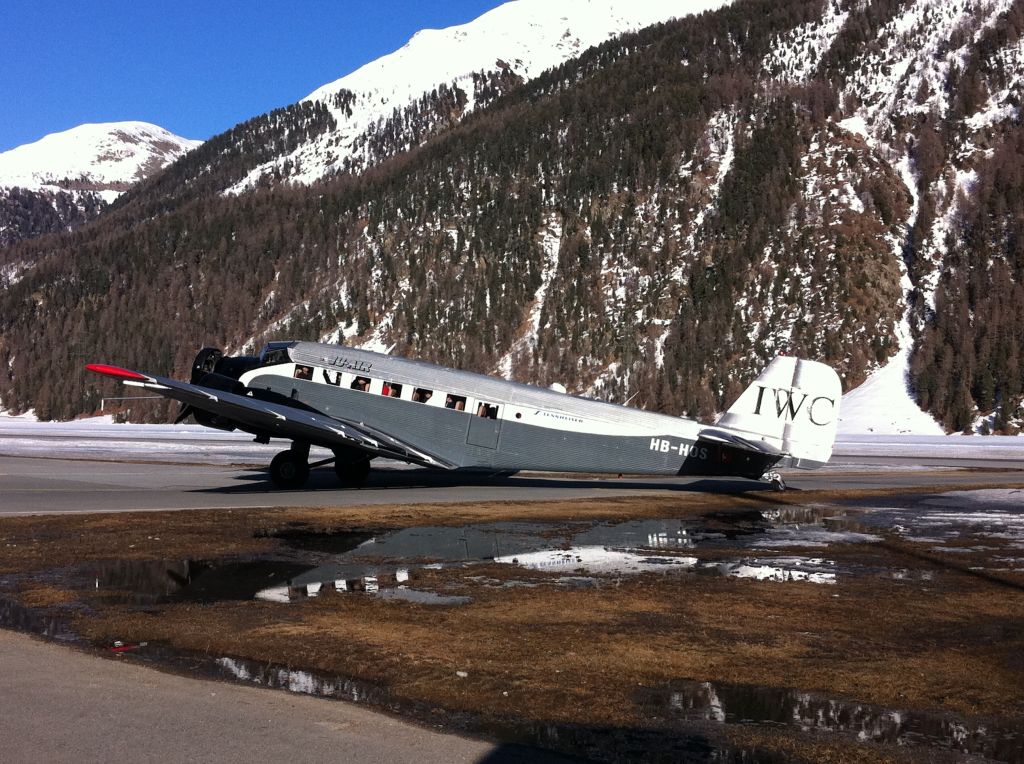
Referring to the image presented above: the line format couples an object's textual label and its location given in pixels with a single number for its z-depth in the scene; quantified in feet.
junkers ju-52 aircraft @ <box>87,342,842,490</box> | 80.12
